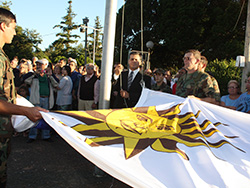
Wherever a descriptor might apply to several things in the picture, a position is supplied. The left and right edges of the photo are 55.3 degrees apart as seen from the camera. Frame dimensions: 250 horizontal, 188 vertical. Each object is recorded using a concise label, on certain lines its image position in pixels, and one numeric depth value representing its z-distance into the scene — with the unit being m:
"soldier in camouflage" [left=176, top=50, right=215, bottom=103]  3.44
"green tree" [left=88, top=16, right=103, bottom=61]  58.48
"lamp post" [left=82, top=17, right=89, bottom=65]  20.00
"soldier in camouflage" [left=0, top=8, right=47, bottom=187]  2.12
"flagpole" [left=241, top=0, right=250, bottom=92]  7.55
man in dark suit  4.23
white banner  1.74
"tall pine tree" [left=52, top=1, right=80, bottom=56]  48.31
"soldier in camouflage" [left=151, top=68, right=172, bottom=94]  5.09
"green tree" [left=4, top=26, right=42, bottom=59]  26.06
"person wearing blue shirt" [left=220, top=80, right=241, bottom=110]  4.87
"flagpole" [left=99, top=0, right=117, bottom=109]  3.51
